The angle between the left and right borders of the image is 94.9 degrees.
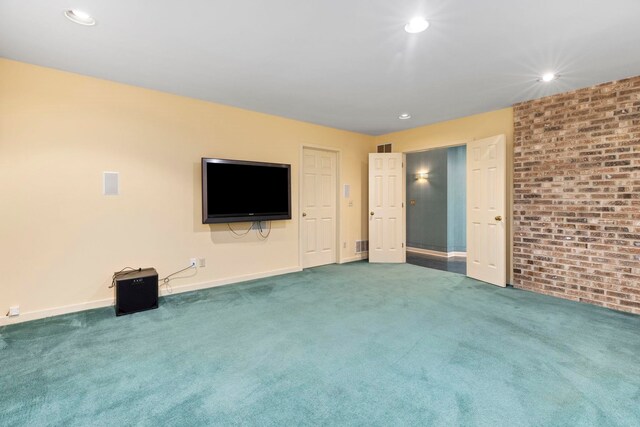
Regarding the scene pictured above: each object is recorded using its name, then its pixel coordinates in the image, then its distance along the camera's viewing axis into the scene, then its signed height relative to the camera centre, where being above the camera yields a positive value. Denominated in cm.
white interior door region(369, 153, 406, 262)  562 +6
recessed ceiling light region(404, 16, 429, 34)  218 +141
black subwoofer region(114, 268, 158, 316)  306 -84
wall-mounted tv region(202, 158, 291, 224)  383 +29
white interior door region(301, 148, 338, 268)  516 +7
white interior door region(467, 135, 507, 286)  407 -1
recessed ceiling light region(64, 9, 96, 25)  211 +144
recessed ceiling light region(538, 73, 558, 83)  311 +143
